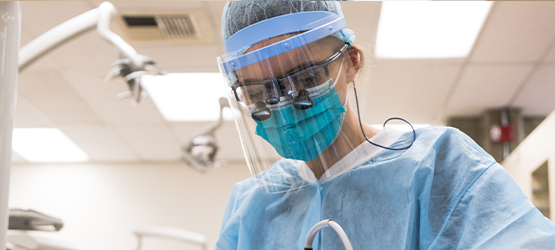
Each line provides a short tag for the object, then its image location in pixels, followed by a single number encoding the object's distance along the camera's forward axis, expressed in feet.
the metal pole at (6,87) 1.94
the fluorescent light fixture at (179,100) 9.41
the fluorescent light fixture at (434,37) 8.43
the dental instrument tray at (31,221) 2.93
